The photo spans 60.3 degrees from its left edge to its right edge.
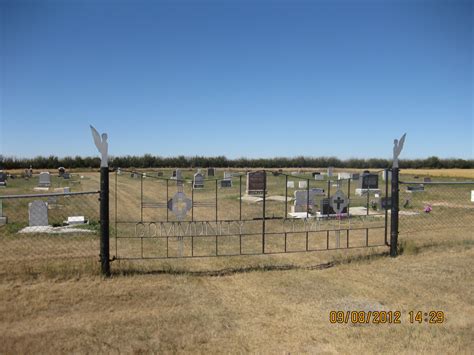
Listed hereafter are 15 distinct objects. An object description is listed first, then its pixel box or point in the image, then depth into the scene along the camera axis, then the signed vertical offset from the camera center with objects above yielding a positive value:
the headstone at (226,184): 28.37 -1.45
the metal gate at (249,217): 9.30 -1.94
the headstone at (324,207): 14.27 -1.52
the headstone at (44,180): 32.38 -1.45
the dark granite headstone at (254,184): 21.19 -1.10
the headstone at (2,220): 13.20 -1.91
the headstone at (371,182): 21.79 -0.99
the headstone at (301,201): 15.73 -1.45
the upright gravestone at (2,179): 32.08 -1.40
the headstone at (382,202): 12.75 -1.21
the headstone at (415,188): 25.20 -1.47
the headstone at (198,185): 27.29 -1.56
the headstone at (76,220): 13.30 -1.90
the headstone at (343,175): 35.08 -0.93
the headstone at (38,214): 12.10 -1.57
